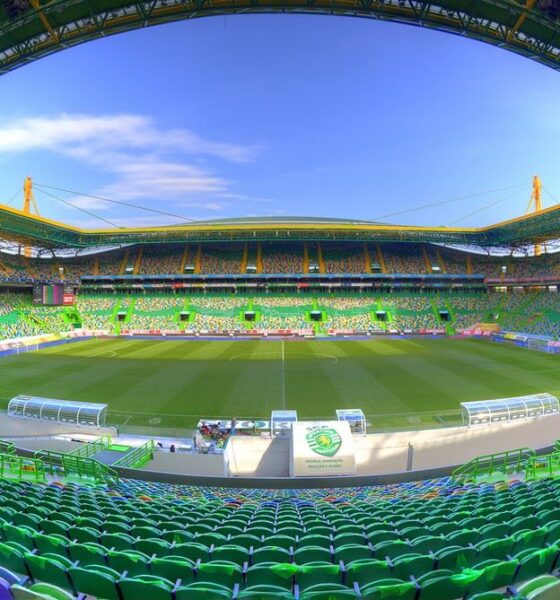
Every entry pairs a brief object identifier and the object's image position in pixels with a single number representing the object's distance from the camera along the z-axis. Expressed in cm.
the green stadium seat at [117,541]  495
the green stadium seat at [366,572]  405
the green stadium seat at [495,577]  364
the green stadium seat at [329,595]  330
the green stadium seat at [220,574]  403
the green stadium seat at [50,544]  462
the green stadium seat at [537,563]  388
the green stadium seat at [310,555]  469
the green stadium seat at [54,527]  543
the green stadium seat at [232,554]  470
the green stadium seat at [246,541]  527
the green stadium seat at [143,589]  348
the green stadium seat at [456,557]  425
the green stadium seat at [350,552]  477
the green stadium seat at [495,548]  454
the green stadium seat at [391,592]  343
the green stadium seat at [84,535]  518
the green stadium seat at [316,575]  405
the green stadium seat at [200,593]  337
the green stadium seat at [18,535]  482
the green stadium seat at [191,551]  473
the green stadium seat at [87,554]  442
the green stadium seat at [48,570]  385
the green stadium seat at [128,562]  420
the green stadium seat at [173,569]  407
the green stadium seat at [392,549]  480
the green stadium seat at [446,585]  352
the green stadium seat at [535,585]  316
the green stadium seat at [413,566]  413
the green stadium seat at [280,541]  526
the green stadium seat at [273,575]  405
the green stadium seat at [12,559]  404
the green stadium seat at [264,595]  333
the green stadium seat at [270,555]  468
